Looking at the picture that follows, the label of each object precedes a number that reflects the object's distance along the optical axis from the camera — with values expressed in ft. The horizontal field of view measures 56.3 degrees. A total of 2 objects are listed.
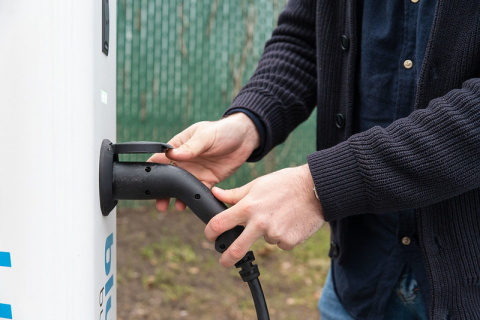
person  2.77
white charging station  2.28
